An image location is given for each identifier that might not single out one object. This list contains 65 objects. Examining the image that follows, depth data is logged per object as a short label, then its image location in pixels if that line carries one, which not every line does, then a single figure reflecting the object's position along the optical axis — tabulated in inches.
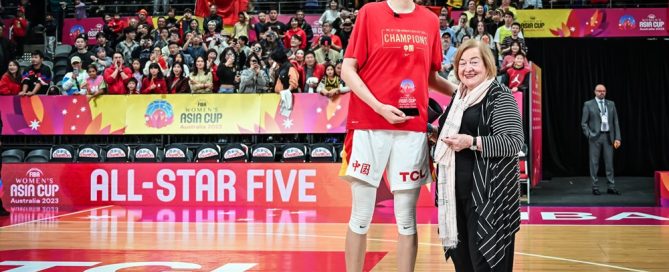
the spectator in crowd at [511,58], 555.5
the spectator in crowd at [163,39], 642.2
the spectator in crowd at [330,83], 532.7
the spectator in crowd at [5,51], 686.5
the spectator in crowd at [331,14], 675.4
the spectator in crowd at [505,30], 618.5
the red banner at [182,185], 514.9
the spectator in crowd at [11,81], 583.8
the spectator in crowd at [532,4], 719.1
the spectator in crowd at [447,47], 583.6
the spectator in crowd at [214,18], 672.4
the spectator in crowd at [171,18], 701.3
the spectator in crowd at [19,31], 762.2
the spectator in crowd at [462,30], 619.2
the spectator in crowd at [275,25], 657.4
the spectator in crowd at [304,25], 665.0
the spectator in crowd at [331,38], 603.5
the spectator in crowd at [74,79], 592.1
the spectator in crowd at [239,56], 596.1
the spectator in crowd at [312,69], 558.9
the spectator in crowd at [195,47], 621.6
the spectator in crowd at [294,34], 636.1
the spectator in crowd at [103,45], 650.7
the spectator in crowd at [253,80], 558.9
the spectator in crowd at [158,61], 589.9
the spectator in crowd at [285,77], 543.2
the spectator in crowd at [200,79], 561.6
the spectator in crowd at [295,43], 601.9
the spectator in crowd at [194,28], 661.7
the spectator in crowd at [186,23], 680.4
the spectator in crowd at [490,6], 674.2
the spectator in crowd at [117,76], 574.6
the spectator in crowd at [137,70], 586.6
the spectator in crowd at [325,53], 591.5
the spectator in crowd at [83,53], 629.0
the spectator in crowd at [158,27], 669.9
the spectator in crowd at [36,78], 583.8
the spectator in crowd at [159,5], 787.0
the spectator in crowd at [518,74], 545.4
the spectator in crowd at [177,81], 564.1
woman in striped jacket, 167.5
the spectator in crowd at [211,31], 656.4
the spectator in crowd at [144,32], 671.4
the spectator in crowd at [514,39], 582.6
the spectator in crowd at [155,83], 563.2
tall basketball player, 177.2
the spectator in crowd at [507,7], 645.9
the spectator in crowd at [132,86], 564.7
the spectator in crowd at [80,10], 767.7
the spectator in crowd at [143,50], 641.9
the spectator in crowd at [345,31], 627.5
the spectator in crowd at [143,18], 704.8
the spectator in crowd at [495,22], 639.1
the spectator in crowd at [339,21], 645.3
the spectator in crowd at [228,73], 561.9
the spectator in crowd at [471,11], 646.8
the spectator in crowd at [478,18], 636.1
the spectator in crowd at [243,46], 608.2
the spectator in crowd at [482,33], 597.2
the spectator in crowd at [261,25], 664.4
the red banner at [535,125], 576.4
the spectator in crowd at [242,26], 676.7
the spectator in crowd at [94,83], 561.6
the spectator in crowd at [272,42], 600.1
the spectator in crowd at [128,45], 662.5
